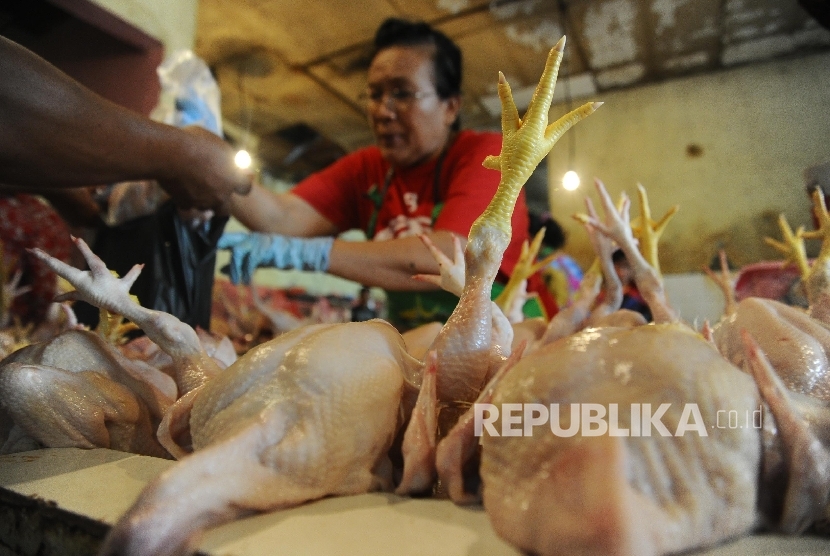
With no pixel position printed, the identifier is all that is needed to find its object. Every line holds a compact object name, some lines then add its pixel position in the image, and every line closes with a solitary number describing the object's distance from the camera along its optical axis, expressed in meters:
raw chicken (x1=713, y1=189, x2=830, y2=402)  0.29
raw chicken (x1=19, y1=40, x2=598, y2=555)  0.23
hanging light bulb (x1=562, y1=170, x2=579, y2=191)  1.71
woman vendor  0.72
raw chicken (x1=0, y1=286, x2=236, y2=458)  0.33
